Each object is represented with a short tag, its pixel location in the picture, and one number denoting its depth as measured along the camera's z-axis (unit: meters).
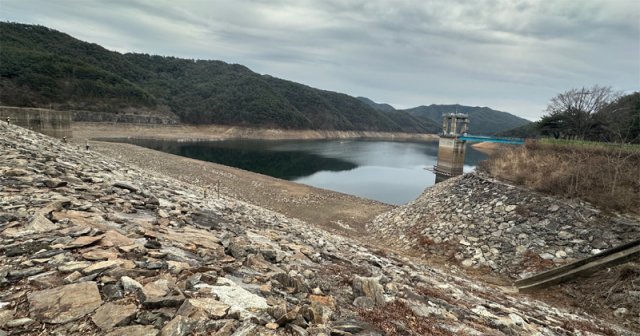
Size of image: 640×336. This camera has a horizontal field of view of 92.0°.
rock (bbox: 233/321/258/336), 3.18
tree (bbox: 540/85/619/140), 42.22
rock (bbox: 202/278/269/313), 3.74
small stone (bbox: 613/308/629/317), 8.00
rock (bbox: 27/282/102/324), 2.92
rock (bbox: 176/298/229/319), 3.34
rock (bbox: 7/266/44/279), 3.42
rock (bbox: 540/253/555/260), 10.92
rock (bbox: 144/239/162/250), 4.89
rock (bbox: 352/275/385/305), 5.42
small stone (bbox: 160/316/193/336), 2.97
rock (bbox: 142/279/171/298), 3.50
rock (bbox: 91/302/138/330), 2.95
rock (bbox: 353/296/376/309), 5.06
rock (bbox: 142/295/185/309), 3.32
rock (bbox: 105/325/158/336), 2.87
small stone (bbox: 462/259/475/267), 11.92
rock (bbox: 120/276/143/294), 3.50
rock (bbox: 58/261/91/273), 3.66
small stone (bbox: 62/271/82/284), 3.46
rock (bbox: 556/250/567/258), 10.82
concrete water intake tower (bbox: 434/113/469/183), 53.03
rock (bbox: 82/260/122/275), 3.68
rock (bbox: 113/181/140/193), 8.41
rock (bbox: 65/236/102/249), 4.21
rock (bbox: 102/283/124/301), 3.34
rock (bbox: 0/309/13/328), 2.75
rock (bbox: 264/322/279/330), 3.45
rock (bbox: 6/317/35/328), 2.72
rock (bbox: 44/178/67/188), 6.69
